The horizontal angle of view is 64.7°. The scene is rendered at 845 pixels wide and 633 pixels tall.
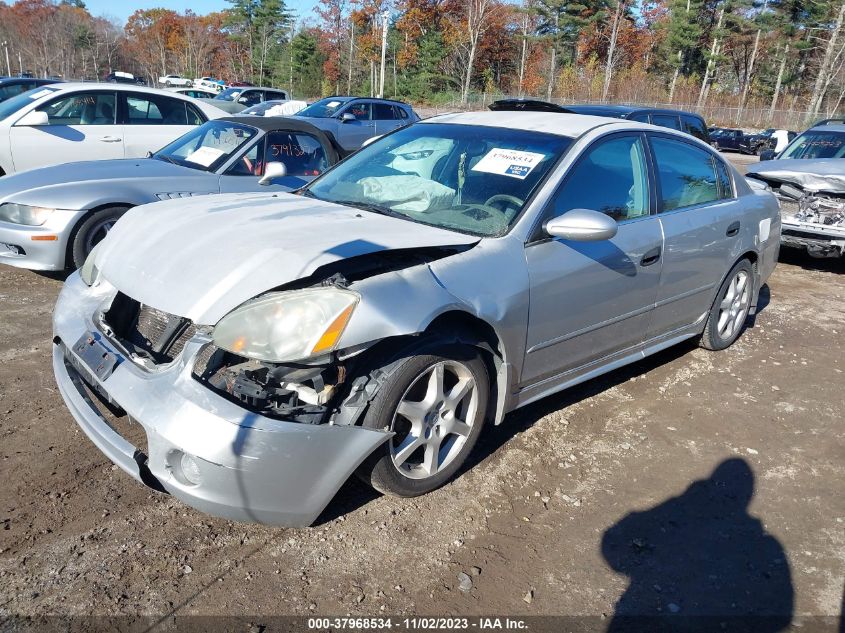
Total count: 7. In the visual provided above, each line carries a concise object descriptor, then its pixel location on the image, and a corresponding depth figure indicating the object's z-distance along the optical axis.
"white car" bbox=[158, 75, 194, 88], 39.19
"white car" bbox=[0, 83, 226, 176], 7.76
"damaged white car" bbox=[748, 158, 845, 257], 7.41
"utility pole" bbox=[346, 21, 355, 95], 51.93
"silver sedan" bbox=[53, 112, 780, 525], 2.46
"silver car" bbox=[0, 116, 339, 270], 5.42
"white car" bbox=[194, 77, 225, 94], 43.90
